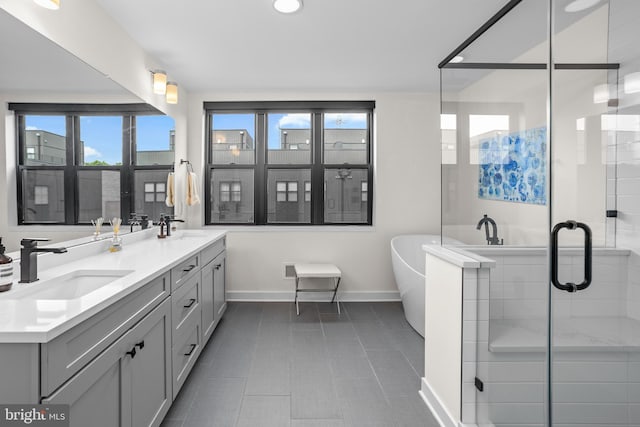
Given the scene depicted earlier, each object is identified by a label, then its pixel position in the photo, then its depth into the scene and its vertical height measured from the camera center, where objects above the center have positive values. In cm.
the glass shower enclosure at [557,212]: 118 -1
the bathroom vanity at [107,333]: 101 -46
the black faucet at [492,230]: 179 -11
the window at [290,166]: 442 +50
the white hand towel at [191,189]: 396 +20
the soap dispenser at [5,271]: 142 -25
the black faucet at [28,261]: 157 -24
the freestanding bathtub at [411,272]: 325 -62
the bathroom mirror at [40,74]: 166 +72
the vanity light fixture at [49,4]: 175 +98
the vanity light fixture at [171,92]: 336 +106
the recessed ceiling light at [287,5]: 234 +131
